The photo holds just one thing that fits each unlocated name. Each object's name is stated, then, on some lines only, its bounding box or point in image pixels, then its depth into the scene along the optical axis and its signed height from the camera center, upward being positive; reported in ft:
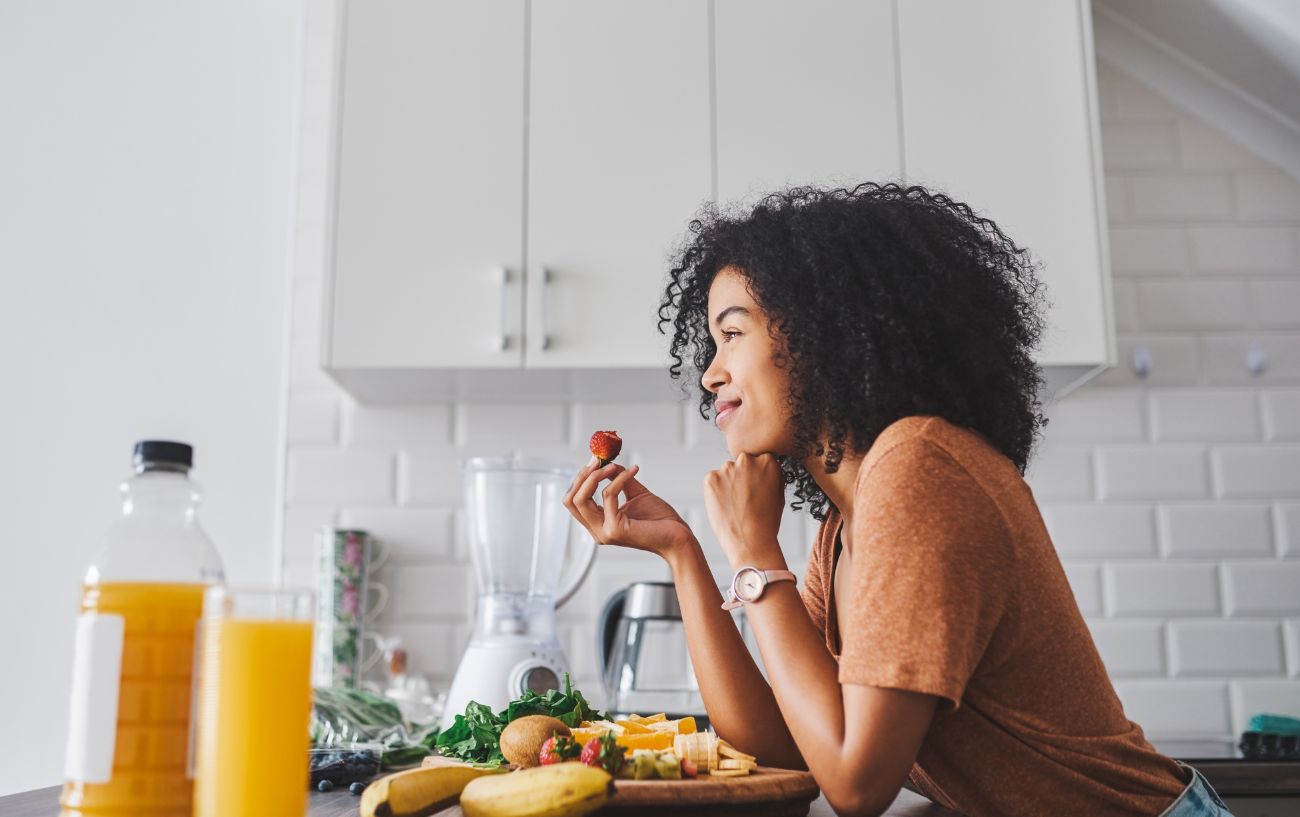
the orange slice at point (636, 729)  3.51 -0.36
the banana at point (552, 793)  2.58 -0.41
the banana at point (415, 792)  2.62 -0.43
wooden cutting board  2.88 -0.48
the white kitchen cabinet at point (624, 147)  7.04 +2.92
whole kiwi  3.31 -0.37
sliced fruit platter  2.62 -0.41
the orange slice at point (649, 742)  3.35 -0.38
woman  3.13 +0.27
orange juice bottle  2.27 -0.10
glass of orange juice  2.21 -0.18
